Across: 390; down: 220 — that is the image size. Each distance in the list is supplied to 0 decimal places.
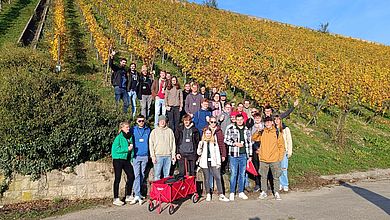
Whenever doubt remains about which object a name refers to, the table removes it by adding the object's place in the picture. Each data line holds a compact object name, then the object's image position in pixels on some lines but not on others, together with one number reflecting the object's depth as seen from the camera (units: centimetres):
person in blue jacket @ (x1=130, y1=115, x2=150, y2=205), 742
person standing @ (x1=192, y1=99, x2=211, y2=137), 882
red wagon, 664
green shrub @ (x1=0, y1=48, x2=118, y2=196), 714
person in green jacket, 717
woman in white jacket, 764
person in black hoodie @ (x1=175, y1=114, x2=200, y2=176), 768
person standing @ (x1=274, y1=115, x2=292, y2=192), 854
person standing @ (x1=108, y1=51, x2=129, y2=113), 1022
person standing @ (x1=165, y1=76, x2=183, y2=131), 939
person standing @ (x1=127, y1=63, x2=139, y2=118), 1023
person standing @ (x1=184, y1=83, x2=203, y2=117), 918
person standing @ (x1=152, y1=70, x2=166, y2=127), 980
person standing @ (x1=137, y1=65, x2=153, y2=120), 1026
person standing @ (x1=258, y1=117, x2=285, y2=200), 780
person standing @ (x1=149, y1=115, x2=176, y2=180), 751
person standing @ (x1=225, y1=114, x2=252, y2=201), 773
